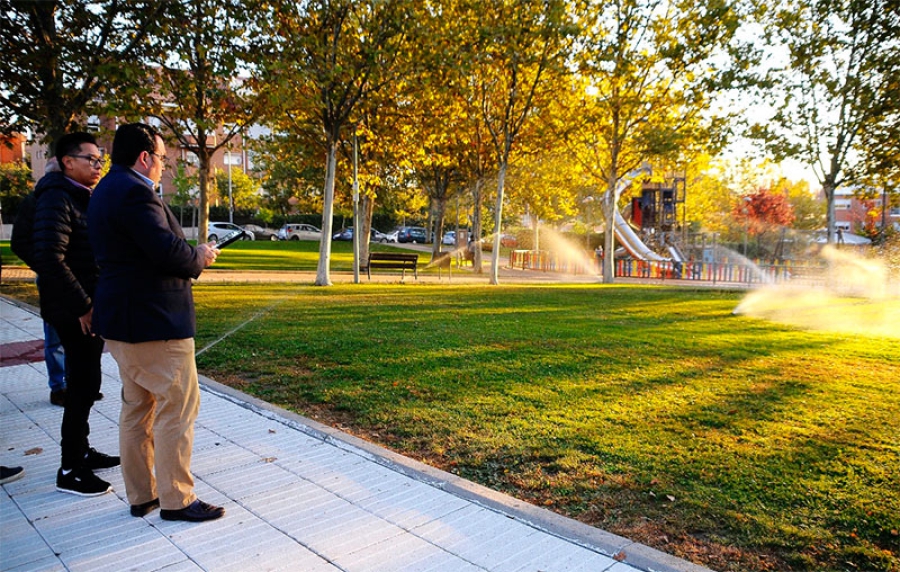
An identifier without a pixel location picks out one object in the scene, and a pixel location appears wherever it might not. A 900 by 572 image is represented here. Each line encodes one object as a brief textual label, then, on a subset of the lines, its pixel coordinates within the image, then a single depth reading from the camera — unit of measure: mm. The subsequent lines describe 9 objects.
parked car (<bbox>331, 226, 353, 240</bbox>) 53100
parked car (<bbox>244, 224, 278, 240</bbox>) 53731
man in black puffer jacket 3947
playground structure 35625
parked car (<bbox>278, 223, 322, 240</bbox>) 52062
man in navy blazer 3254
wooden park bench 21172
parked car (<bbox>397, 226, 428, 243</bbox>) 56094
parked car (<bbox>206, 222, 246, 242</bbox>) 44656
